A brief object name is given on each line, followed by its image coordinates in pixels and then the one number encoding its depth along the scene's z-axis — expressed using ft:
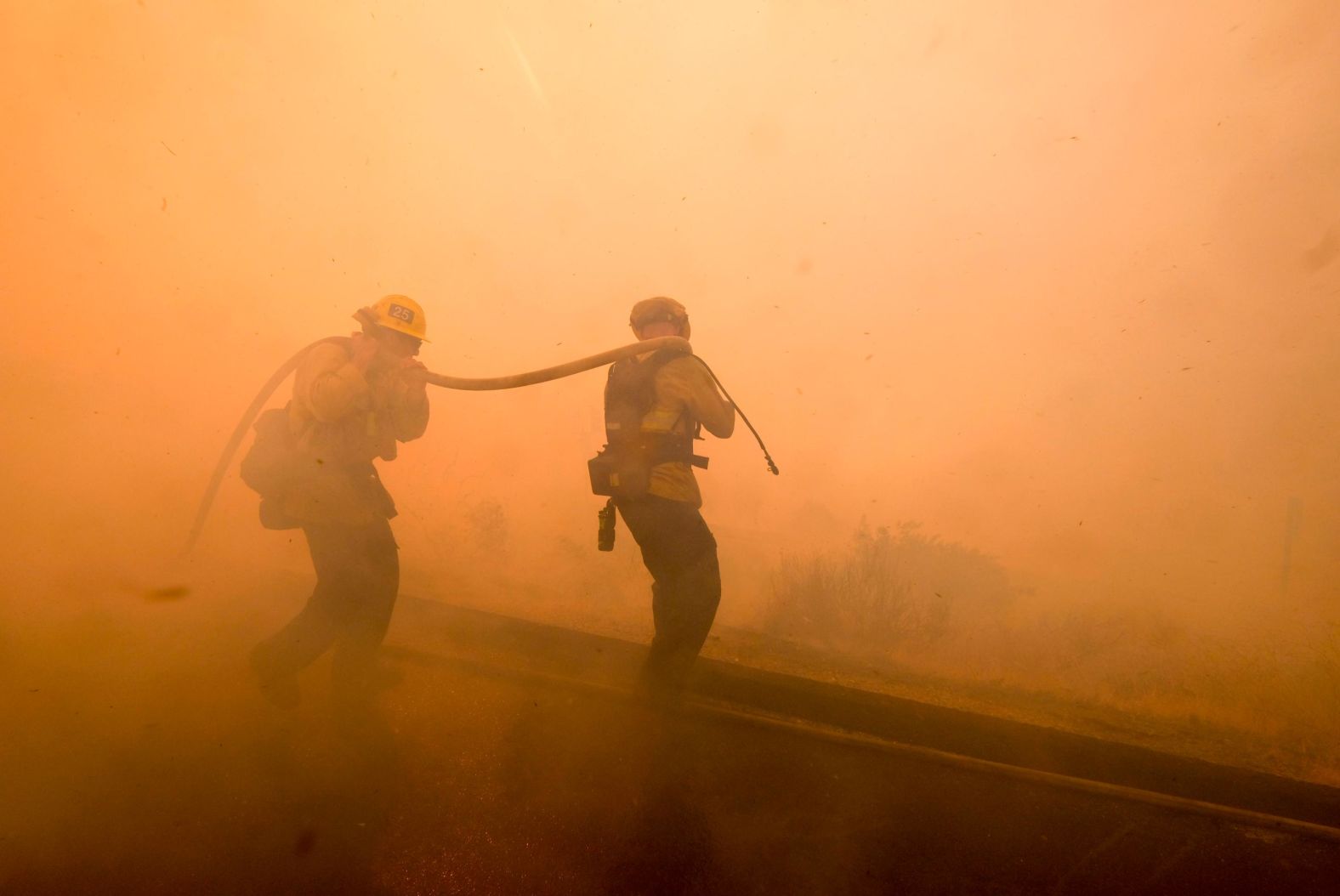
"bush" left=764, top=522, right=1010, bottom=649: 16.52
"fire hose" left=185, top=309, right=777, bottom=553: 9.54
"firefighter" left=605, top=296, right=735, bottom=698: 9.34
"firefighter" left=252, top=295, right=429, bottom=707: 8.70
